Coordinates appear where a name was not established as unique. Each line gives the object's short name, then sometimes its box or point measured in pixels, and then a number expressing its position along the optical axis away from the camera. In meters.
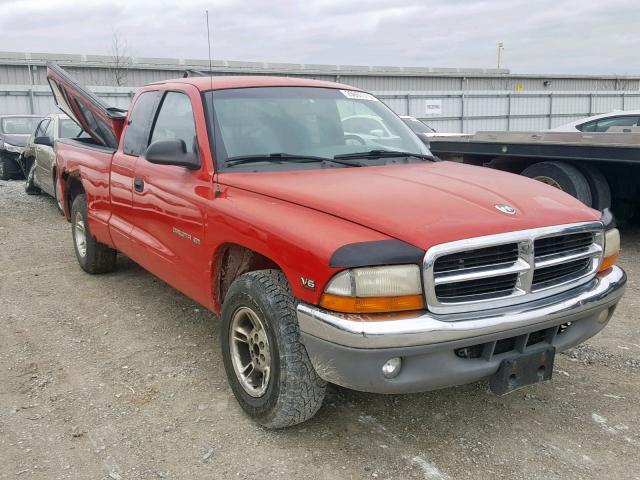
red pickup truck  2.63
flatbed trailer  6.55
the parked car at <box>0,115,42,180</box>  14.31
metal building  23.03
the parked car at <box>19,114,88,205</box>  9.77
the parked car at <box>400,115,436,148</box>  12.12
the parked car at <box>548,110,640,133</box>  9.47
